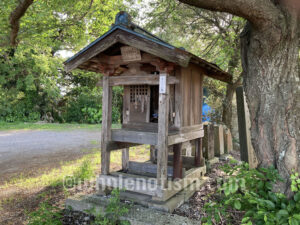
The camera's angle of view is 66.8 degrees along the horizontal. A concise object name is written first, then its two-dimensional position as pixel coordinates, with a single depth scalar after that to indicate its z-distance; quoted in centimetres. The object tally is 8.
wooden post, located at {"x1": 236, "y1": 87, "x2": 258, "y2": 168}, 387
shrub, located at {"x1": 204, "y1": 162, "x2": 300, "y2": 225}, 241
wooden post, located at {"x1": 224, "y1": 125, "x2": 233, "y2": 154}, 779
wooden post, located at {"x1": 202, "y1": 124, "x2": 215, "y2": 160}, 664
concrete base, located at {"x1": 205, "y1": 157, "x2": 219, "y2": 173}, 619
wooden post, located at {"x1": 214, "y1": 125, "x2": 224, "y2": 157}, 724
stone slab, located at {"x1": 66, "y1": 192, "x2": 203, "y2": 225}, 336
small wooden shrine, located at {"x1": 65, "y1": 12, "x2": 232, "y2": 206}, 390
